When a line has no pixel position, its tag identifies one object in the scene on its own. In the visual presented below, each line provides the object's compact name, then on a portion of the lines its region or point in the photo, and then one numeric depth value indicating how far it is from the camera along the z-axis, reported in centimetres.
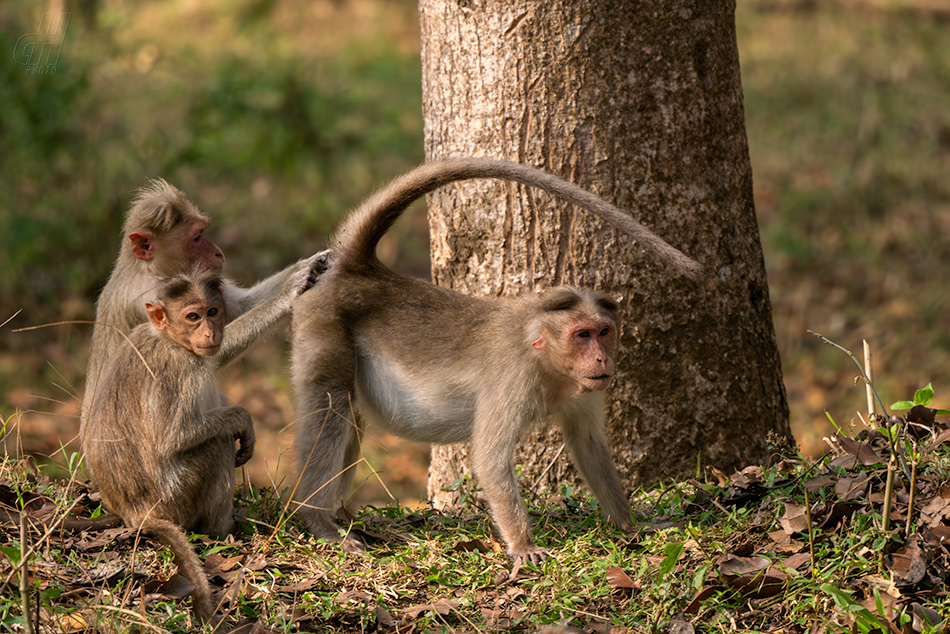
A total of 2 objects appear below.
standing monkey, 966
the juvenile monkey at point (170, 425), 929
